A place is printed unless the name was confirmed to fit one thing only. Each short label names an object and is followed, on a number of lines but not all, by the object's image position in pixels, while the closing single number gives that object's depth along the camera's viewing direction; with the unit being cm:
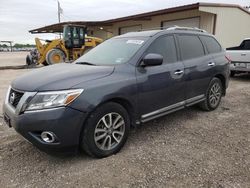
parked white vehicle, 886
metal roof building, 1374
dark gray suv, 285
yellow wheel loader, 1525
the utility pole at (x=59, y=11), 4019
